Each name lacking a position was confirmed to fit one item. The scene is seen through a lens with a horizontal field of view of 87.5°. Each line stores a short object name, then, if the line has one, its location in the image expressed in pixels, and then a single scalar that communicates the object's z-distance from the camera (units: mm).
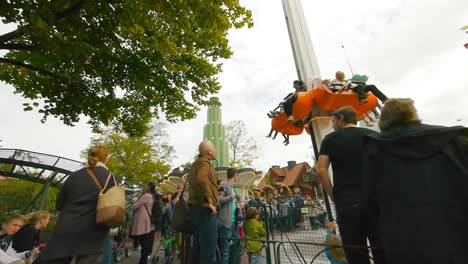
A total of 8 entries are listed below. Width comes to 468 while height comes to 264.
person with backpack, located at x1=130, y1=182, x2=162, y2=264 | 5051
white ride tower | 6062
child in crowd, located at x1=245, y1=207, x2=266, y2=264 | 4270
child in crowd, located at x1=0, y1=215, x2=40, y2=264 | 3666
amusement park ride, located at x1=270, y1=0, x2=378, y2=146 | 4117
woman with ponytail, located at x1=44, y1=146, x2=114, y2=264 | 2254
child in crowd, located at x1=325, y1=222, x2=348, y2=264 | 2465
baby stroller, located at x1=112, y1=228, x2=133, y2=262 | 6110
